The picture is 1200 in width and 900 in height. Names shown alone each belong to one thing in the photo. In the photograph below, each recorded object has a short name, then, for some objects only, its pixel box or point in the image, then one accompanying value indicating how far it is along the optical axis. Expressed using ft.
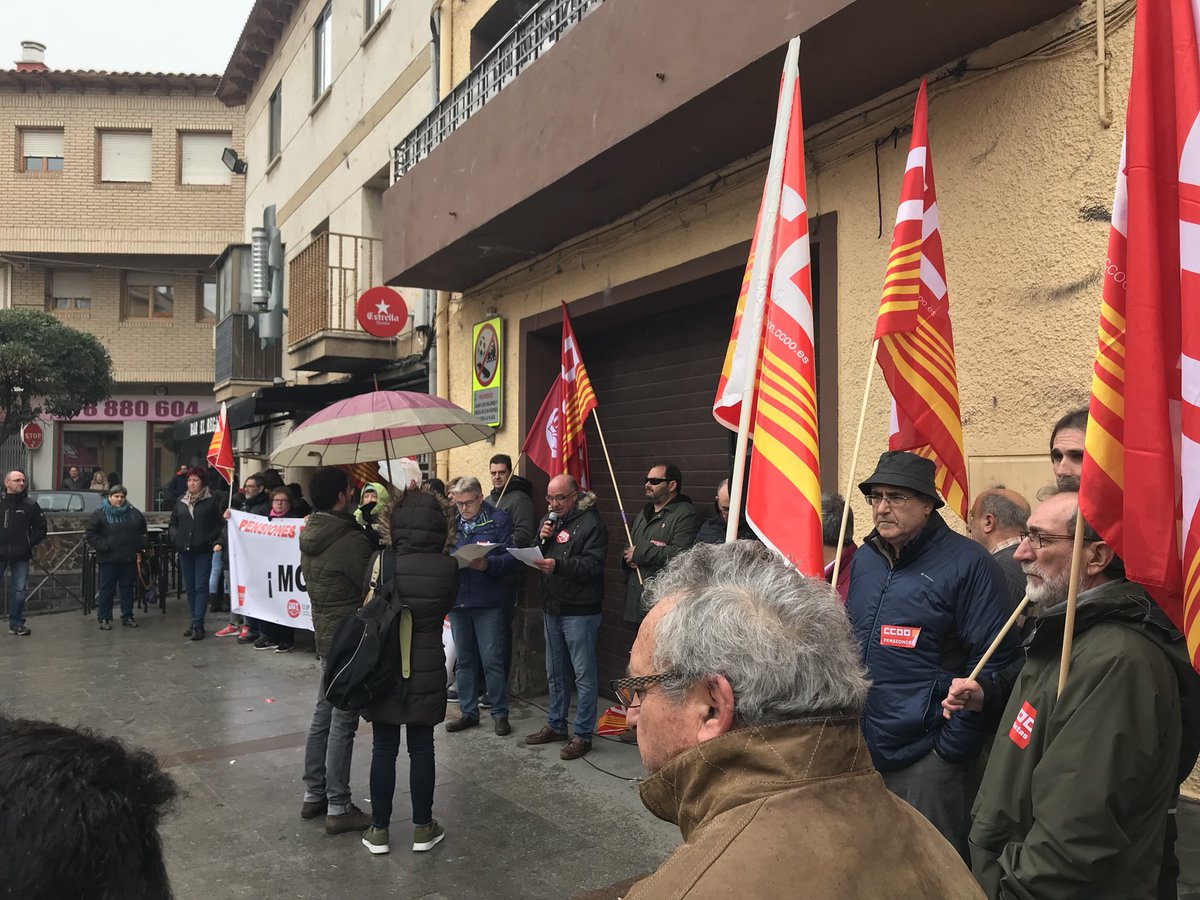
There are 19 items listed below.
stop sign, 81.92
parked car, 56.13
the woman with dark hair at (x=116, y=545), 35.86
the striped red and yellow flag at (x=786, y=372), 9.01
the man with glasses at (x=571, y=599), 20.31
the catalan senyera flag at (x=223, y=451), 37.88
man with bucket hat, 10.15
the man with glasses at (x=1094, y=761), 6.75
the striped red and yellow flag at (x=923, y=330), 11.20
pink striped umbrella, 18.81
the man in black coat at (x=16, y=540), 35.40
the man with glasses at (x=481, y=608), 21.57
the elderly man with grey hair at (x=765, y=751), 4.16
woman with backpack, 14.35
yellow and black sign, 28.60
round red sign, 35.19
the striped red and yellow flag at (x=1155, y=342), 6.52
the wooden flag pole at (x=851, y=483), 9.41
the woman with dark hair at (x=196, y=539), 34.96
